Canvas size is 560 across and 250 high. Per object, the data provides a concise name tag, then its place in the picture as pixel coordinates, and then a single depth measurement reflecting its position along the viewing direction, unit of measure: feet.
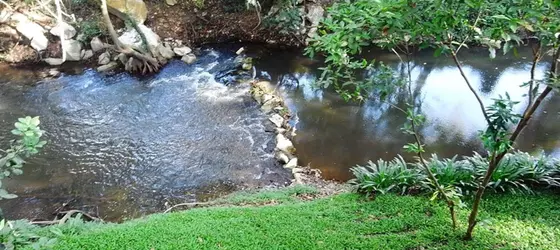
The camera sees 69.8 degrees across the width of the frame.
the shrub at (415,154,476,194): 14.92
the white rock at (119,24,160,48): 33.77
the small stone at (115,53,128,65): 32.96
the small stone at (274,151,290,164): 21.97
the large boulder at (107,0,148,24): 35.89
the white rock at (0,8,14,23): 34.04
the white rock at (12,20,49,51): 33.83
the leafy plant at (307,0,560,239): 7.63
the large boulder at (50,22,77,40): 34.53
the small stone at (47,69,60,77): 32.19
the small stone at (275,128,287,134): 24.58
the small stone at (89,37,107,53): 34.42
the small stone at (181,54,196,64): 34.51
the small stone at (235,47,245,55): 35.79
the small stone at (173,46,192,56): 35.29
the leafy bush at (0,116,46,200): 8.01
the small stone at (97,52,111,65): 33.53
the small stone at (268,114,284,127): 25.45
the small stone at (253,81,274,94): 29.44
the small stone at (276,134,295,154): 22.84
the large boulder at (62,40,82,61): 33.91
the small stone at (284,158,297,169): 21.67
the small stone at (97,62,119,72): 32.81
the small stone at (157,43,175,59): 34.52
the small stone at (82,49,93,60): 34.42
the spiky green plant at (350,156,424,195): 15.46
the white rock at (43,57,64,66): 33.55
